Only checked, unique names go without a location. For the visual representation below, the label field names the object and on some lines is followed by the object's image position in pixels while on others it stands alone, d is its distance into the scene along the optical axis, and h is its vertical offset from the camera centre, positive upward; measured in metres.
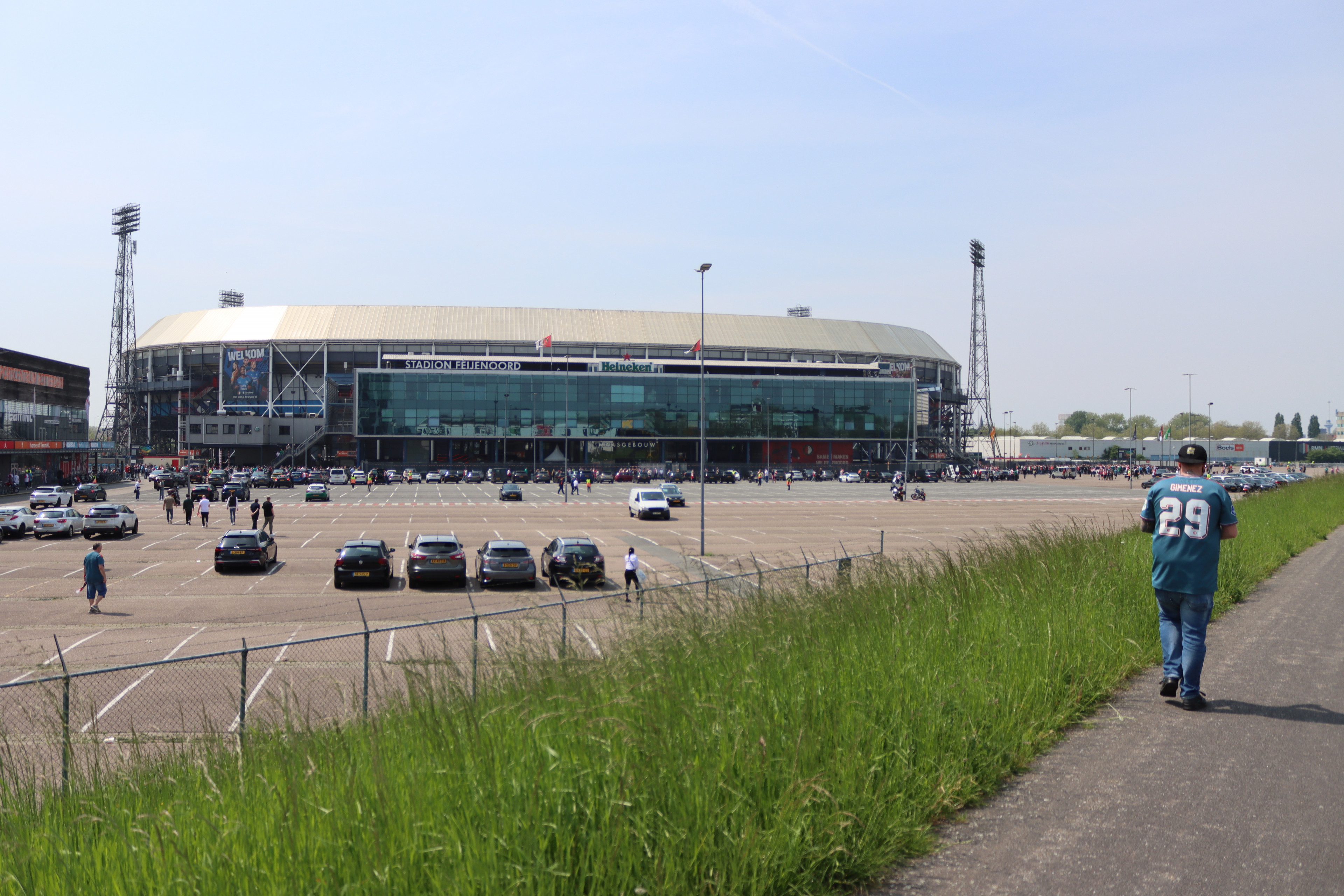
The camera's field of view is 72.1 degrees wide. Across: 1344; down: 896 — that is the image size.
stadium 124.44 +8.40
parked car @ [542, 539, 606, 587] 23.17 -2.76
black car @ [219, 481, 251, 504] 60.44 -2.72
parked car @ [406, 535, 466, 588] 23.86 -2.90
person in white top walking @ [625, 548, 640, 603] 20.16 -2.51
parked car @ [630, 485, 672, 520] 49.12 -2.80
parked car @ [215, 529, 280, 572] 26.36 -2.83
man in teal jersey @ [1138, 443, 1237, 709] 6.57 -0.76
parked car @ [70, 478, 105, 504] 62.00 -2.74
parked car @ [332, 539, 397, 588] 23.62 -2.90
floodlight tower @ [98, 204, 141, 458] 134.75 +13.07
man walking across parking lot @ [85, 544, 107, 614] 19.84 -2.68
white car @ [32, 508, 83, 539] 37.69 -2.88
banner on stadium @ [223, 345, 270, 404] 129.50 +10.92
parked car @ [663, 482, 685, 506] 59.72 -2.83
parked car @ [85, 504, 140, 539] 37.38 -2.76
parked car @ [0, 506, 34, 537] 36.76 -2.74
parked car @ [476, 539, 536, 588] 23.94 -2.95
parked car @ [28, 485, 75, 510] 52.56 -2.59
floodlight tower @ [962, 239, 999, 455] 149.88 +16.86
